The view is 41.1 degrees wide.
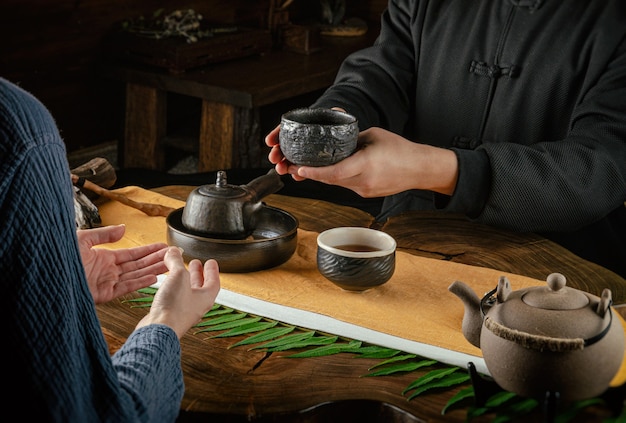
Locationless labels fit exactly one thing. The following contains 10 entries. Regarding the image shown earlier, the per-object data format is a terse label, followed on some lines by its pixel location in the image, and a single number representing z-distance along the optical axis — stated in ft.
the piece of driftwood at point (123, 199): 7.68
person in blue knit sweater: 3.48
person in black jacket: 7.23
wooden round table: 4.81
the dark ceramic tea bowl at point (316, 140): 6.31
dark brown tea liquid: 6.45
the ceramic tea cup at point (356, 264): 6.07
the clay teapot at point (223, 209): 6.57
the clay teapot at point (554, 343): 4.39
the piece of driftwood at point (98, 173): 8.04
